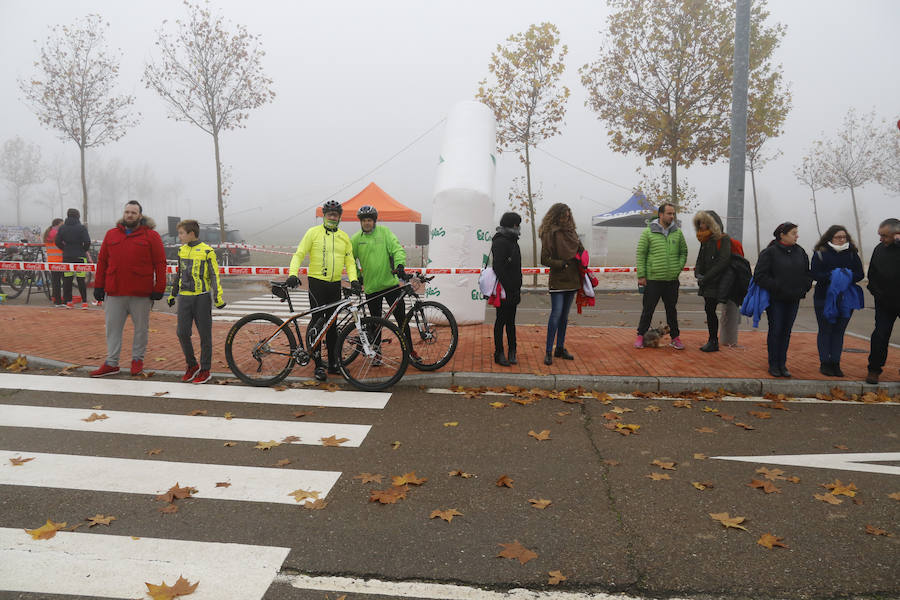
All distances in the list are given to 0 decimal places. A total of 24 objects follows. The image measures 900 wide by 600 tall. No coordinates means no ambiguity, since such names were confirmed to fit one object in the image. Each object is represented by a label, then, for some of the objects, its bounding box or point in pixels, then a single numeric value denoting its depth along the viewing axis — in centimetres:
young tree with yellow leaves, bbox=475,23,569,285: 2111
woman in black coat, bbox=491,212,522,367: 725
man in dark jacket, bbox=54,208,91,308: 1294
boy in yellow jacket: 672
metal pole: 859
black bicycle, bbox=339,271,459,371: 708
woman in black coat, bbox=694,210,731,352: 793
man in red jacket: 694
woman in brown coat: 740
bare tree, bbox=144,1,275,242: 2488
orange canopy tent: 1959
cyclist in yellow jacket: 682
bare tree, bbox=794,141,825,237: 3919
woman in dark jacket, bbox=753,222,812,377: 689
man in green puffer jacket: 800
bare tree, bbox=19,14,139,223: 2781
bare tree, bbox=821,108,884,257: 3747
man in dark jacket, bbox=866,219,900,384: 647
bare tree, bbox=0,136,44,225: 7138
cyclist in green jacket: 718
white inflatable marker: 1065
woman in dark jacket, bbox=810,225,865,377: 693
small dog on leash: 837
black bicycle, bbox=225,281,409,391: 658
